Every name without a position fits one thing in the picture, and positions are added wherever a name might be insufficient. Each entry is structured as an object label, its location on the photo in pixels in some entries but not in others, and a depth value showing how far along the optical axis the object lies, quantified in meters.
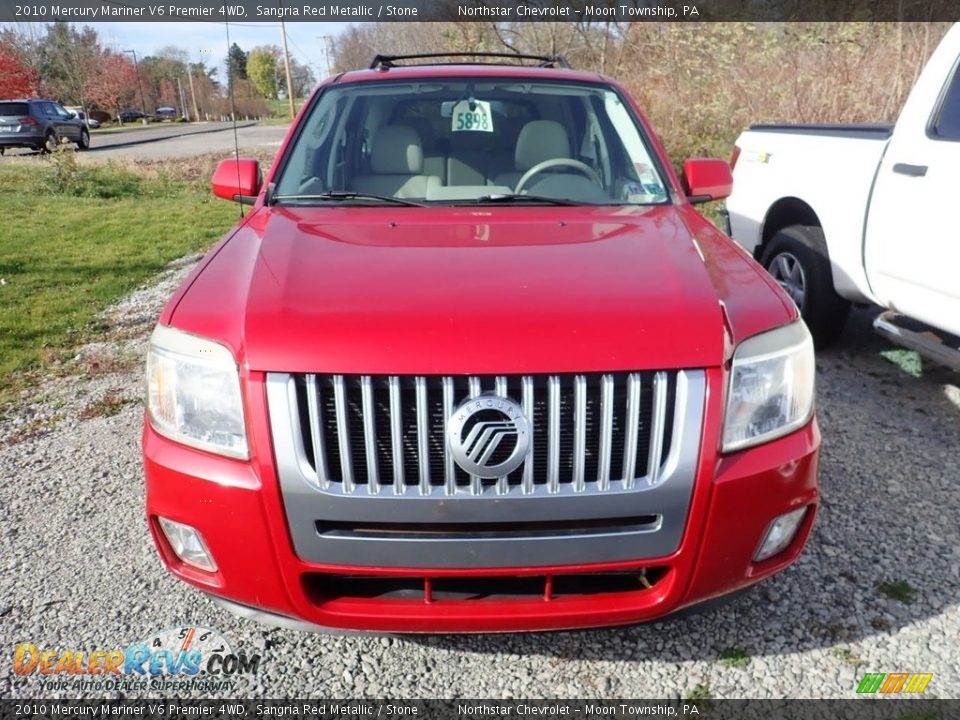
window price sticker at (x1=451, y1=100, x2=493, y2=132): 3.57
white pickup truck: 3.61
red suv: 1.86
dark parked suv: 23.28
